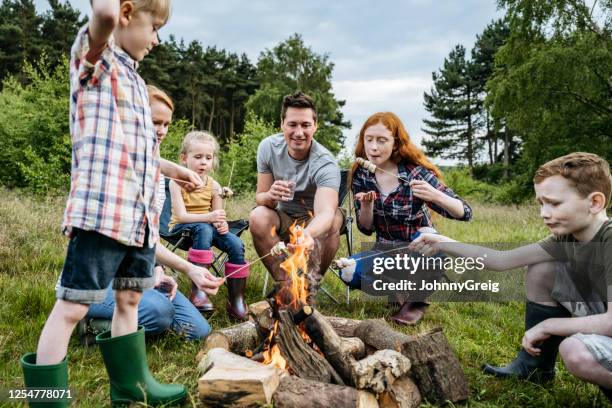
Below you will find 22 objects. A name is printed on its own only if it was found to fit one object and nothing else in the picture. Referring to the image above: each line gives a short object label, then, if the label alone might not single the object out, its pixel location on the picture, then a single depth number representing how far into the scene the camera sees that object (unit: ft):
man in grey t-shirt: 12.23
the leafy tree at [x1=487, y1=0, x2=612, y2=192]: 41.01
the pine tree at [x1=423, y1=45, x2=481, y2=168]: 126.21
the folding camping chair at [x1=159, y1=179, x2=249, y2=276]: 12.80
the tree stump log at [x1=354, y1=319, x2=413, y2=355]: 8.56
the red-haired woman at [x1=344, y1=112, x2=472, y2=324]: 12.47
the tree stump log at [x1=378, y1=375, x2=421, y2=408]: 7.37
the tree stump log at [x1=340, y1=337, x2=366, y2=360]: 8.63
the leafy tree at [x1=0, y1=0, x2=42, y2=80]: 84.69
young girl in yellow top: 12.16
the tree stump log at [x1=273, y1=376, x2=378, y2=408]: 6.86
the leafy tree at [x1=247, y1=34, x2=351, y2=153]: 98.68
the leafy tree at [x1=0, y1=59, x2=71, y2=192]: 32.50
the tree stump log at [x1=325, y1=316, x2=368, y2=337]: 9.69
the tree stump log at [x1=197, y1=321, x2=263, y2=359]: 8.96
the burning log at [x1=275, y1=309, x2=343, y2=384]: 7.75
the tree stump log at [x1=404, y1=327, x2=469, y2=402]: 7.66
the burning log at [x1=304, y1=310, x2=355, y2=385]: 7.93
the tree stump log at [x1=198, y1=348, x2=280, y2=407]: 6.81
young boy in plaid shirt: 6.01
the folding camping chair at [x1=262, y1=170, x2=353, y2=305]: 13.99
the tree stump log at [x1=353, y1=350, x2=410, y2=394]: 7.29
